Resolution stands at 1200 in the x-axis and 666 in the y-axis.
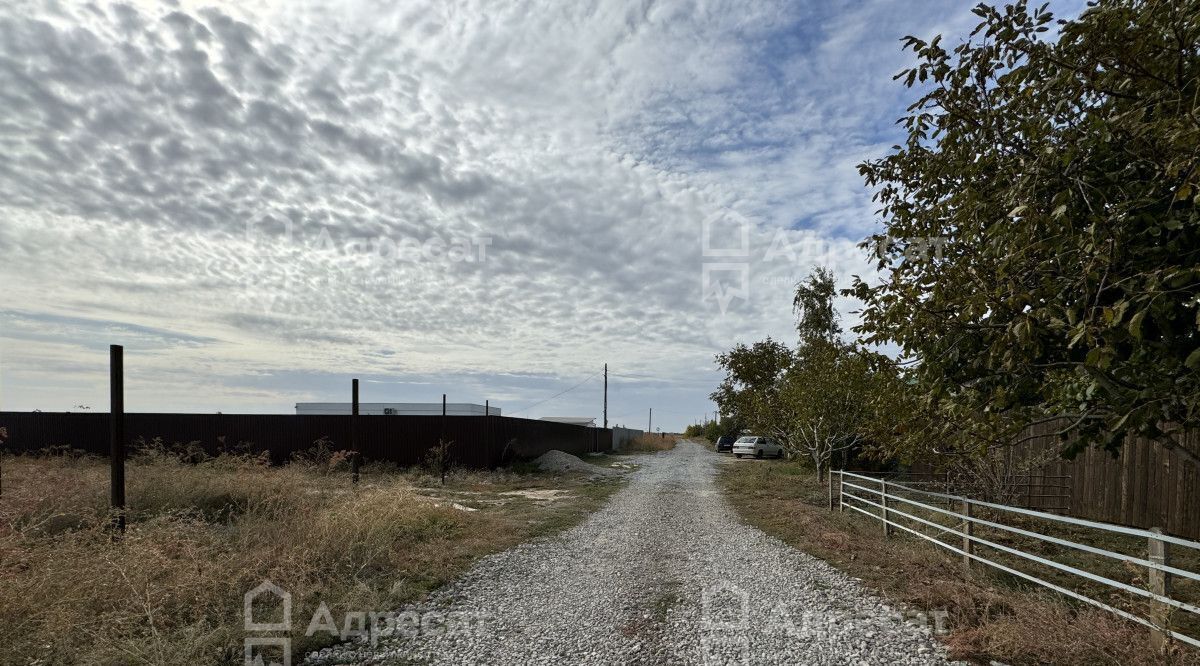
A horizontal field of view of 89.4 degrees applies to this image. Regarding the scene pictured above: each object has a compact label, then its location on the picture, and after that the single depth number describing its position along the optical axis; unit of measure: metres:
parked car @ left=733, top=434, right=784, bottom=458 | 34.06
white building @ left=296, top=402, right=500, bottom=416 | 49.06
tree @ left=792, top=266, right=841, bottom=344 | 26.02
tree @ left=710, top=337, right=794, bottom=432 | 21.34
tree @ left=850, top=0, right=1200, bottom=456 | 3.67
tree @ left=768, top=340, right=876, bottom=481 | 15.23
